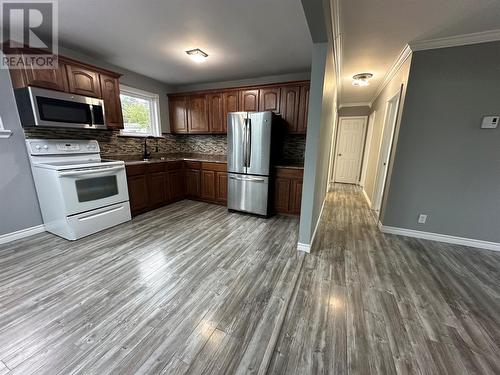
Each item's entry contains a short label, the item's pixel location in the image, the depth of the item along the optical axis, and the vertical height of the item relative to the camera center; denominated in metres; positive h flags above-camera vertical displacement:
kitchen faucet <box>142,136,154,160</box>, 4.04 -0.20
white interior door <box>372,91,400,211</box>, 3.51 -0.03
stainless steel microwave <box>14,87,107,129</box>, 2.35 +0.41
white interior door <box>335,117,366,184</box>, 6.12 -0.06
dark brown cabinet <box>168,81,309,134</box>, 3.58 +0.78
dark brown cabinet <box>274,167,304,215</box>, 3.47 -0.78
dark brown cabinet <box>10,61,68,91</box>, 2.32 +0.75
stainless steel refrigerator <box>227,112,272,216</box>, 3.25 -0.25
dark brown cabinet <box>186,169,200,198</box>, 4.31 -0.84
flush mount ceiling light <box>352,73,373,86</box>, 3.56 +1.25
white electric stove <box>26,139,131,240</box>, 2.46 -0.59
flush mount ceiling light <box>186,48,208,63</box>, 2.80 +1.28
